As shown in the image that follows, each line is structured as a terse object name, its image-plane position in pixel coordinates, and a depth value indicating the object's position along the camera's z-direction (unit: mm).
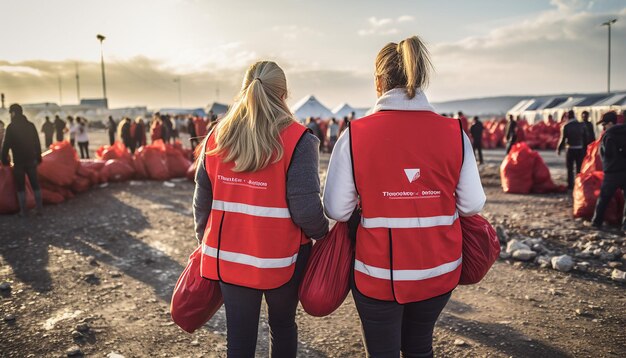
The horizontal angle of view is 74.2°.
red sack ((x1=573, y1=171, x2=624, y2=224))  5567
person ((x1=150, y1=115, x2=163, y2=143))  12964
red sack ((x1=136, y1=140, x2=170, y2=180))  9203
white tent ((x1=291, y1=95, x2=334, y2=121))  27328
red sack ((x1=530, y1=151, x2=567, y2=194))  7867
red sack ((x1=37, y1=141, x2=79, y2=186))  7055
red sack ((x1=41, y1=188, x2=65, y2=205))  6982
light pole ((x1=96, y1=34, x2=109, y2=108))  29734
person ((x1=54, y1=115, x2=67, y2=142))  14287
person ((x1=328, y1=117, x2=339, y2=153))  17767
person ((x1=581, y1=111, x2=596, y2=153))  7969
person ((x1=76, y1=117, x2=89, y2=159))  13289
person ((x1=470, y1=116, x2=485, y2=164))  12484
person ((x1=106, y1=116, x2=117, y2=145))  16689
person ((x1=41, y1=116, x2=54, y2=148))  15344
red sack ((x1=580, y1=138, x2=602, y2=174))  6348
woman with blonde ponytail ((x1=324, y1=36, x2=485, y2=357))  1531
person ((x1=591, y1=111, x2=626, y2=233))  5199
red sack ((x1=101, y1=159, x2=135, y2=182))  8734
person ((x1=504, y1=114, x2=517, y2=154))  11266
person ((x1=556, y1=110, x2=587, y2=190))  7820
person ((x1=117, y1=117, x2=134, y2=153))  12656
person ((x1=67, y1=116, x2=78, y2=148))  14578
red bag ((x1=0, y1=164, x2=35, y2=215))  6203
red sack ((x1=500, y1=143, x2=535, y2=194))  7891
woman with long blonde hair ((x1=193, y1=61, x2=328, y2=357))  1628
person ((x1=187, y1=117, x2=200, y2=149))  16609
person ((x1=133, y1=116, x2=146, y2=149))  13531
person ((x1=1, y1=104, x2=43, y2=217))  6002
